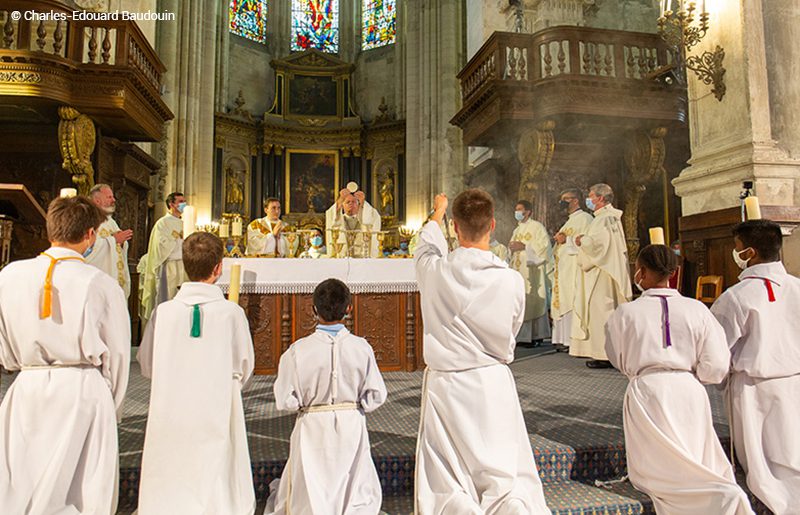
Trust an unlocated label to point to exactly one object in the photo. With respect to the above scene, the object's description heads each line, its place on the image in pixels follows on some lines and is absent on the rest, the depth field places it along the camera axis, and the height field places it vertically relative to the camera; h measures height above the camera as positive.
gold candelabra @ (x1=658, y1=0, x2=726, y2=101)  5.72 +2.56
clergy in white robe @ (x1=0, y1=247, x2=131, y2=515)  2.29 -0.36
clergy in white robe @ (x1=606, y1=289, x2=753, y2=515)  2.76 -0.48
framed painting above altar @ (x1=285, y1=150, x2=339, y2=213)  19.08 +4.00
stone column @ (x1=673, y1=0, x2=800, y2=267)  5.34 +1.77
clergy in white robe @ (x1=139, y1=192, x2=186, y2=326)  7.58 +0.55
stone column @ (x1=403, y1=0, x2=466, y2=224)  15.58 +5.58
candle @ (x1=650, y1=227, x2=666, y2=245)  3.48 +0.36
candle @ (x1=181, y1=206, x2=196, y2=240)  4.33 +0.60
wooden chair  5.23 +0.07
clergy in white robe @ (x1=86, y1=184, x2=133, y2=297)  5.50 +0.65
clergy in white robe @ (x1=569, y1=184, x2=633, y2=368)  5.97 +0.21
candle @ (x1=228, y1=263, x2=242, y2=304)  3.00 +0.08
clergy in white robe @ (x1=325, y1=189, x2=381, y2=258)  6.60 +0.90
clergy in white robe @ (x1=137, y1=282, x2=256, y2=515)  2.55 -0.53
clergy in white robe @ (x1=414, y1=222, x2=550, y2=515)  2.56 -0.43
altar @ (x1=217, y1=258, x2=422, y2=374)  5.79 -0.05
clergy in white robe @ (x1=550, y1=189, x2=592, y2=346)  6.67 +0.30
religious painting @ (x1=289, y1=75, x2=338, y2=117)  19.67 +7.01
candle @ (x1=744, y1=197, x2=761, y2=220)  3.30 +0.49
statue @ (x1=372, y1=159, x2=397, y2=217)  18.72 +3.65
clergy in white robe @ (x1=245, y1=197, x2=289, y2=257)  7.12 +0.81
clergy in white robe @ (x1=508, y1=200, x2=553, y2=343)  8.38 +0.48
